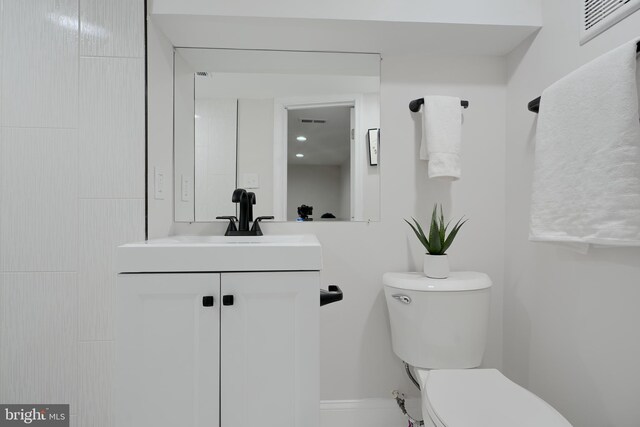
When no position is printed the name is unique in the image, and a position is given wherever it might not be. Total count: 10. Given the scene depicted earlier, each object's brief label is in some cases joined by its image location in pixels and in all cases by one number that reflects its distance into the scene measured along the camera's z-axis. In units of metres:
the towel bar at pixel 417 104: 1.34
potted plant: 1.20
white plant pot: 1.20
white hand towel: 1.28
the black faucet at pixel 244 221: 1.31
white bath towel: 0.77
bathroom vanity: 0.80
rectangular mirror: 1.39
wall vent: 0.85
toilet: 0.98
